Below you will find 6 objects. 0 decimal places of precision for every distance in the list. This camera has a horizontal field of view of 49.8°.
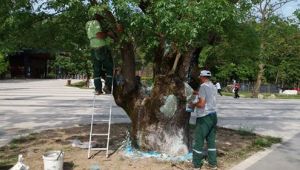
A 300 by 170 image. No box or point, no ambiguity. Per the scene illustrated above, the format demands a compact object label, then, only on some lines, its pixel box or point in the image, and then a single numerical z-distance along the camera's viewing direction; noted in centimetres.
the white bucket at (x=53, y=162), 563
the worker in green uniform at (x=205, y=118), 619
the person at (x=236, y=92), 2468
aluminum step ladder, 663
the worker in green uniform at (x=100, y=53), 616
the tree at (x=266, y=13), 2351
